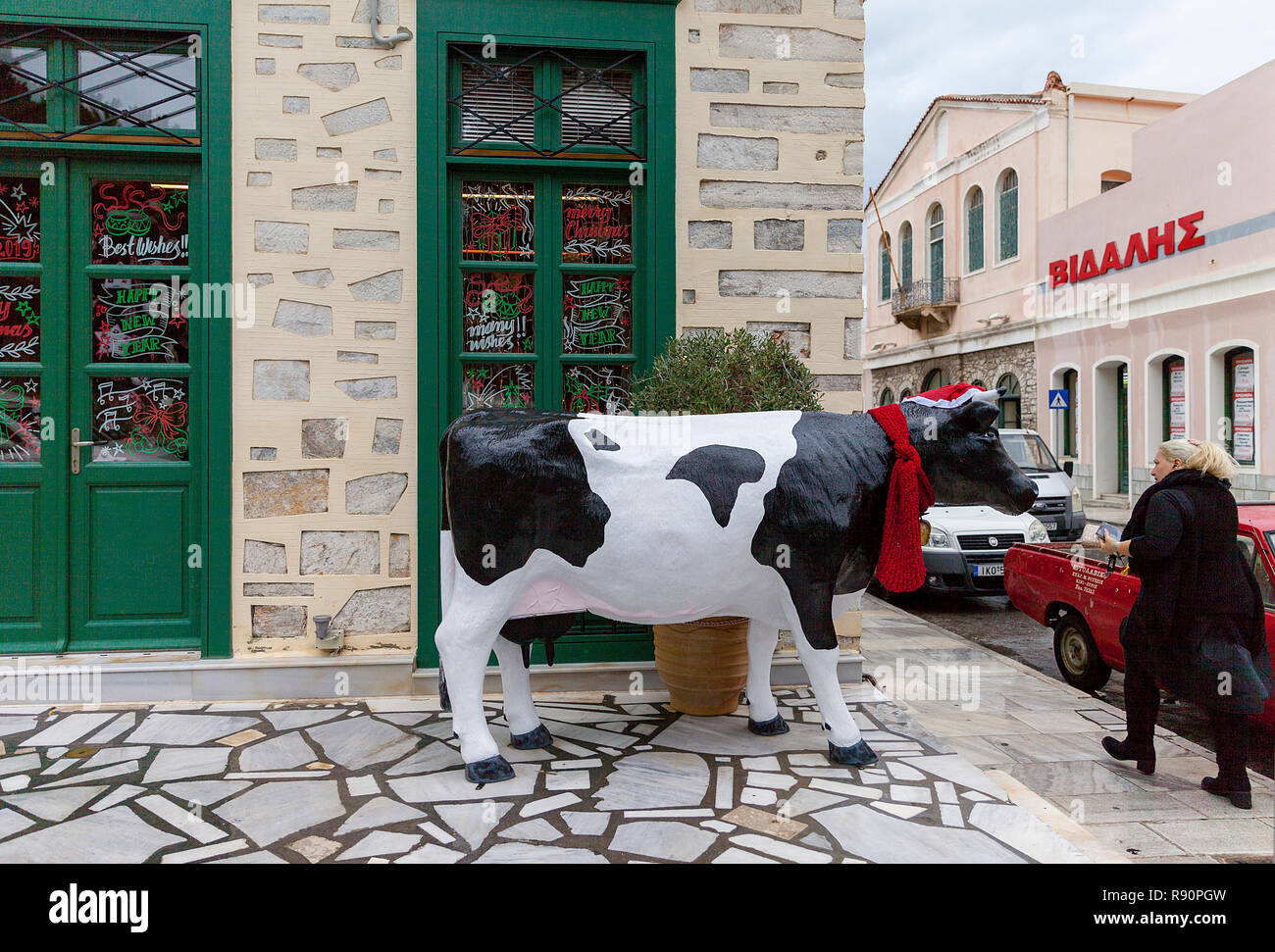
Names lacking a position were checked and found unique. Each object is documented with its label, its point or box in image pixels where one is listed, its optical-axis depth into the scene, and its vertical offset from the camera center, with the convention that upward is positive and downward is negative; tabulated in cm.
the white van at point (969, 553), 760 -84
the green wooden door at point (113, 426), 454 +26
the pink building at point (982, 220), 1767 +644
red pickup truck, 489 -88
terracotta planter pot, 404 -102
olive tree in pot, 397 +34
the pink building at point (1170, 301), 1255 +306
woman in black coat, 339 -58
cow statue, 333 -19
